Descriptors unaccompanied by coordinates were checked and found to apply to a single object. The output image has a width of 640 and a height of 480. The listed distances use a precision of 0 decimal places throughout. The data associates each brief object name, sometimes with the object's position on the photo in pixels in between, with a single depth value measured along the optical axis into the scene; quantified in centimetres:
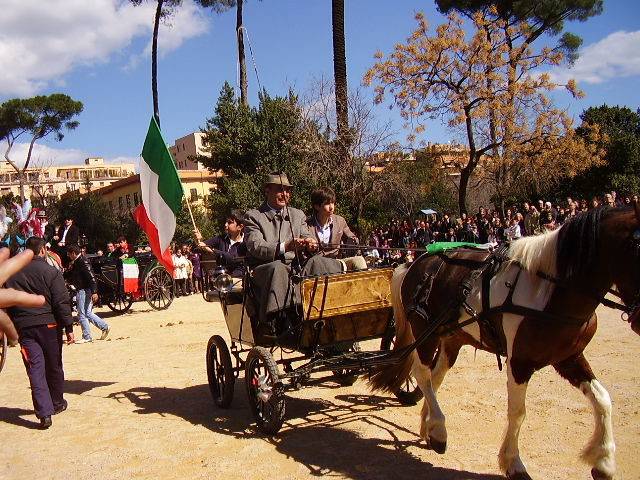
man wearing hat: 520
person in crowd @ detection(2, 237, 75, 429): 612
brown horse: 349
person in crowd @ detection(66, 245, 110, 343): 1129
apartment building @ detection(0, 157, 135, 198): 9425
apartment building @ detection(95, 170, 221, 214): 5175
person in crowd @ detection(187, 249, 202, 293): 1977
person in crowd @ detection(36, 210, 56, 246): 1425
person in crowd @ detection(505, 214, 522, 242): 1650
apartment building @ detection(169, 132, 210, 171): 8263
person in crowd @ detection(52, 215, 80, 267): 1503
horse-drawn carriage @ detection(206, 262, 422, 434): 497
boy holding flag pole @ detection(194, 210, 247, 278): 624
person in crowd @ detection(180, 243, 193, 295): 1893
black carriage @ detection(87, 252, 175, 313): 1426
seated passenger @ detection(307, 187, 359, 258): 580
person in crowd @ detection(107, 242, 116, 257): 1802
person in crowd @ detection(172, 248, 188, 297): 1808
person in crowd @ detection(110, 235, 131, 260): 1548
